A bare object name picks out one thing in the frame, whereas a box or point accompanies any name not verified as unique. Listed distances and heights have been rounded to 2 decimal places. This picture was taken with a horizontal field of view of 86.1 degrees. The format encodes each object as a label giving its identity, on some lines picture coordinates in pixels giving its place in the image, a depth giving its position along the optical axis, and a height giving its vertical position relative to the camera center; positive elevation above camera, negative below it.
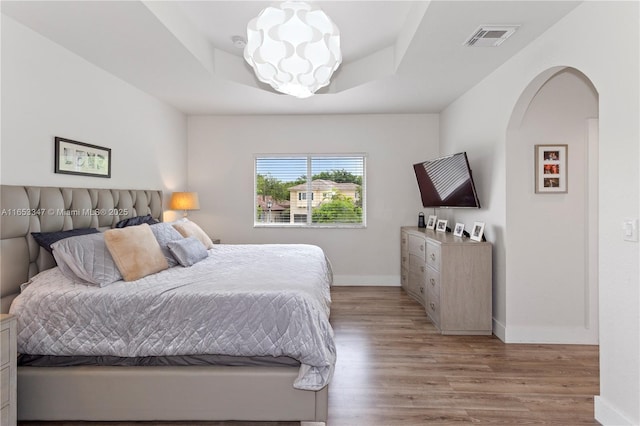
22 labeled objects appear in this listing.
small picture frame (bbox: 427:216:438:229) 4.73 -0.10
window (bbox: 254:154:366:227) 5.24 +0.36
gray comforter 1.92 -0.63
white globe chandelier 2.07 +1.08
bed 1.93 -0.85
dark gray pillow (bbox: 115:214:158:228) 3.26 -0.07
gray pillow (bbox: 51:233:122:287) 2.18 -0.32
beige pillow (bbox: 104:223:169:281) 2.31 -0.27
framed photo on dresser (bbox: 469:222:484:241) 3.53 -0.17
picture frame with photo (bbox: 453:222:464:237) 3.90 -0.17
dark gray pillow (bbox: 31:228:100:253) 2.37 -0.17
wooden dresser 3.34 -0.71
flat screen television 3.60 +0.38
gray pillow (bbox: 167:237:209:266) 2.81 -0.32
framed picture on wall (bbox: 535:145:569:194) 3.10 +0.42
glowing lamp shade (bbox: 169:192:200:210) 4.45 +0.17
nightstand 1.73 -0.80
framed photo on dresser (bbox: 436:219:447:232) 4.43 -0.14
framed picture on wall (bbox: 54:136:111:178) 2.73 +0.48
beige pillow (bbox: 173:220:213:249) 3.45 -0.18
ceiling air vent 2.51 +1.38
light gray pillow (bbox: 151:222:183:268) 2.83 -0.20
